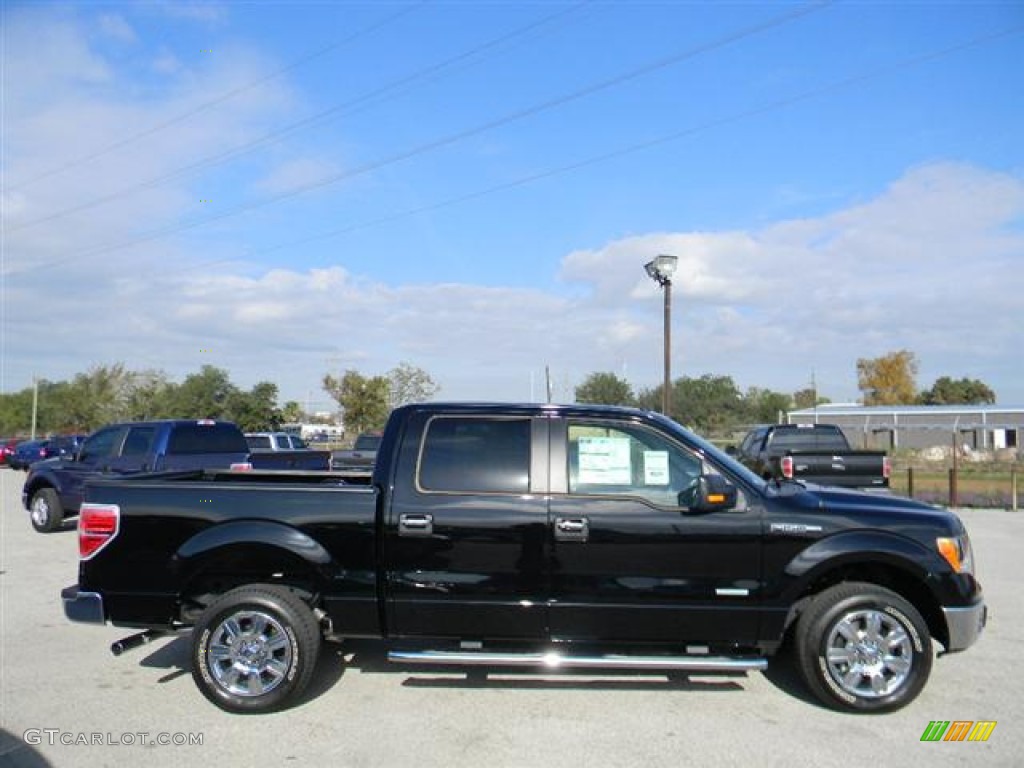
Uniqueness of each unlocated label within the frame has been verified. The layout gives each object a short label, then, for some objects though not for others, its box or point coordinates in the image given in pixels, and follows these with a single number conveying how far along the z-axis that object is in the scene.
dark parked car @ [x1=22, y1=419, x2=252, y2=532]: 11.84
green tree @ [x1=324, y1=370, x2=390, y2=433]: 48.72
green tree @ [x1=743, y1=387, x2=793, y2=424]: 89.62
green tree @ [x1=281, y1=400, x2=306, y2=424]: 66.34
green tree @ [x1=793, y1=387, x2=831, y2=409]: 113.59
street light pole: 17.91
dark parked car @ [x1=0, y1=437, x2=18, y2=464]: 40.99
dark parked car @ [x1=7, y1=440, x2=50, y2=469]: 33.00
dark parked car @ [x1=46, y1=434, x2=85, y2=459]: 31.80
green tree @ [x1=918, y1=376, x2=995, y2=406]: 100.69
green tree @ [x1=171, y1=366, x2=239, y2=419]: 57.91
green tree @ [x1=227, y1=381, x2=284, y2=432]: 57.88
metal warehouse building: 55.00
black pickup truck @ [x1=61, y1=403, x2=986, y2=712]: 4.91
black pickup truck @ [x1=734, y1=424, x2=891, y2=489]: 11.31
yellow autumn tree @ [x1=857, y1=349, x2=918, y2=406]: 86.19
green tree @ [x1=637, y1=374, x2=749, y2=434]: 64.56
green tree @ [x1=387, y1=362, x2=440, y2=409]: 49.56
